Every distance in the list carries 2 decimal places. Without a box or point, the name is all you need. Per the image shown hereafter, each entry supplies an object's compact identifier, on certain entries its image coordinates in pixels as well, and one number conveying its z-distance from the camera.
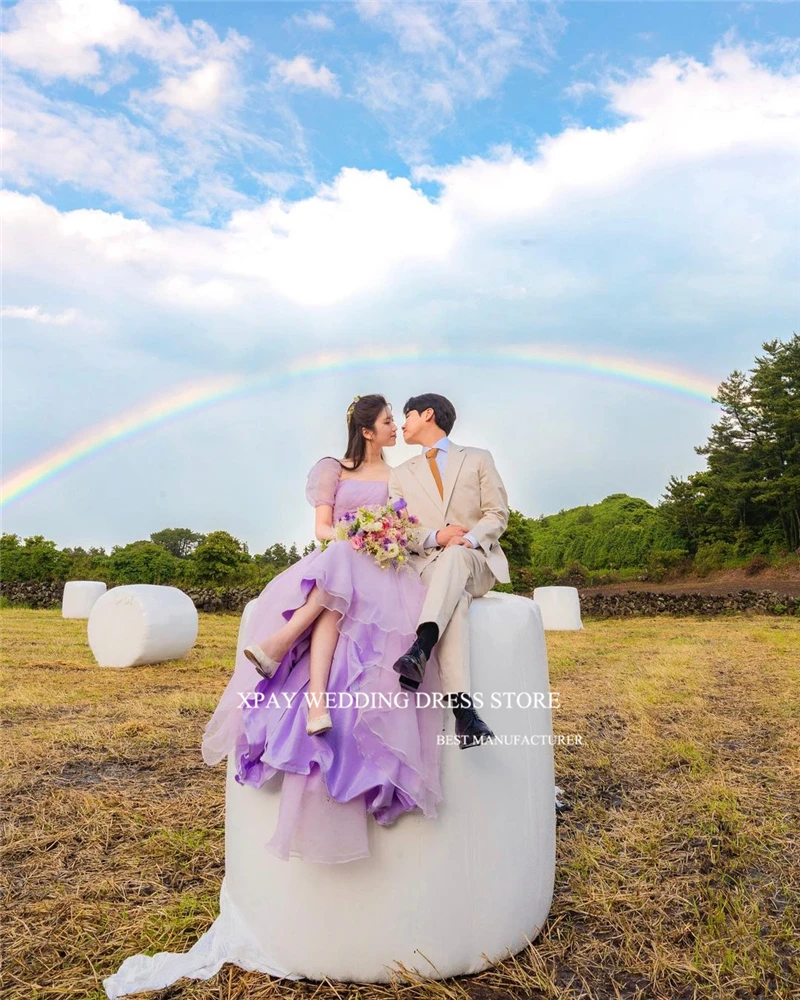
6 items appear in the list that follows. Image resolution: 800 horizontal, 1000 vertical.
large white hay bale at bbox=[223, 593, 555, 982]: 2.46
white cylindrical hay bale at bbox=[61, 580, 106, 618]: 16.00
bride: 2.42
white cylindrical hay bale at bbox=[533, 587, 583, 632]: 14.19
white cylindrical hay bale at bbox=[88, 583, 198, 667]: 9.36
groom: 2.59
